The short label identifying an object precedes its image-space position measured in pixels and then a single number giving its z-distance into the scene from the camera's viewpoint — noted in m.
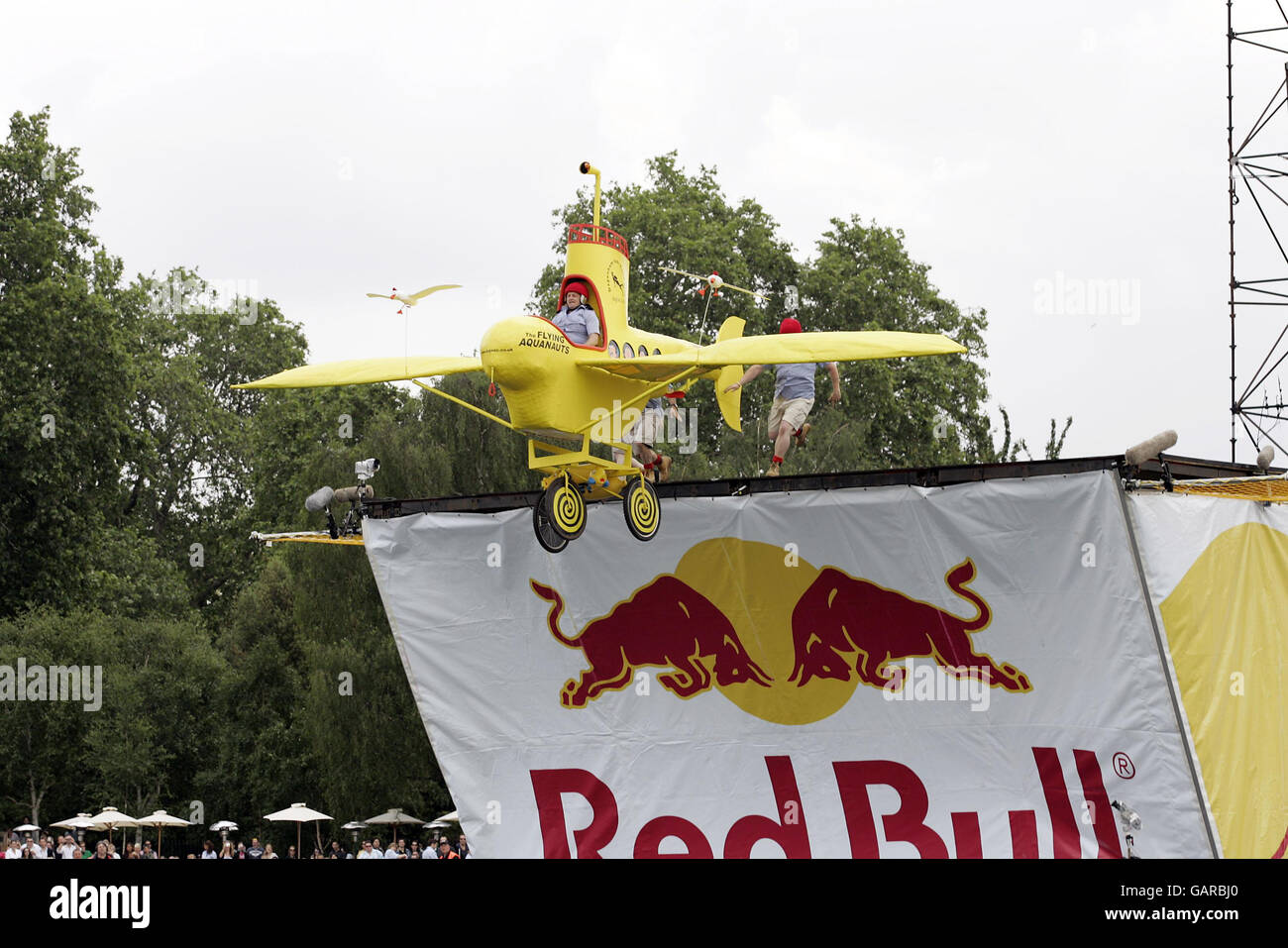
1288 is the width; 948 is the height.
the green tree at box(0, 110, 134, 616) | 39.56
